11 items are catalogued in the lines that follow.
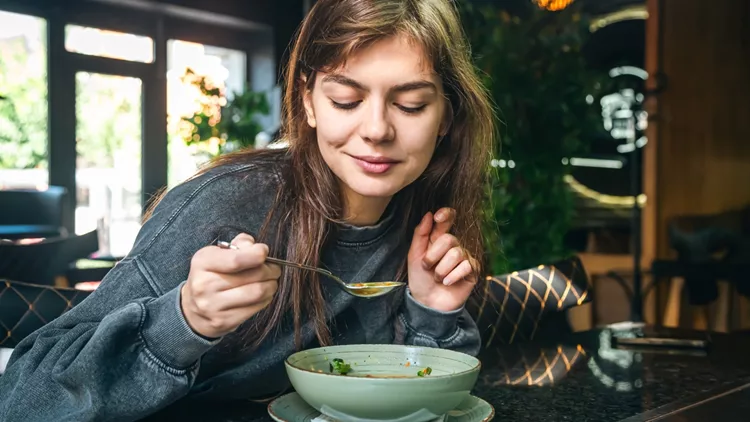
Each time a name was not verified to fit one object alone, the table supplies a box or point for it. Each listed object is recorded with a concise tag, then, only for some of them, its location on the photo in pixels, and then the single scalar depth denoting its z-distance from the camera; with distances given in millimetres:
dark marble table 924
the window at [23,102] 5910
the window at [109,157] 6434
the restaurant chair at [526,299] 1493
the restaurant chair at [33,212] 5121
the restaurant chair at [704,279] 4195
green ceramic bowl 737
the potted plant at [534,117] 3002
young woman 823
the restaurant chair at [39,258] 2387
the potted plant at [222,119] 4262
